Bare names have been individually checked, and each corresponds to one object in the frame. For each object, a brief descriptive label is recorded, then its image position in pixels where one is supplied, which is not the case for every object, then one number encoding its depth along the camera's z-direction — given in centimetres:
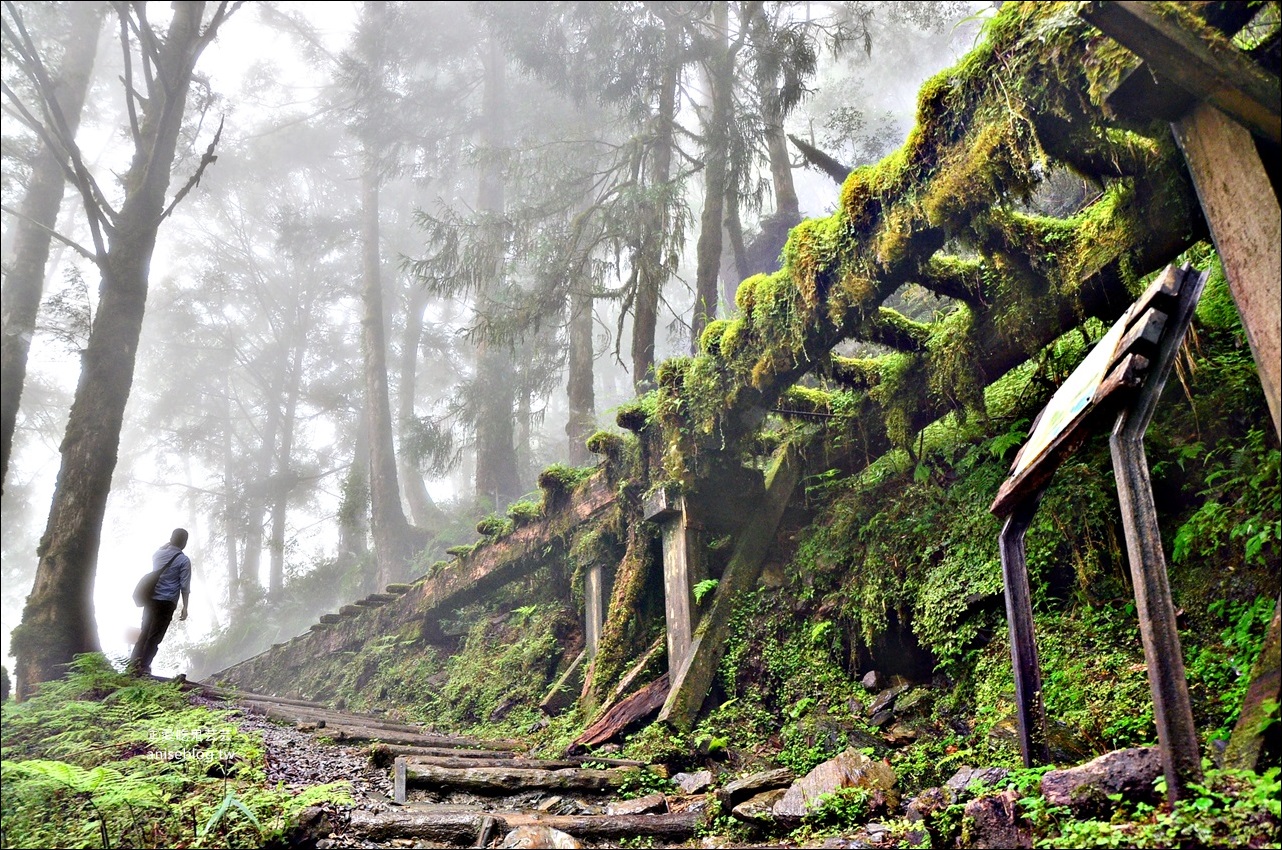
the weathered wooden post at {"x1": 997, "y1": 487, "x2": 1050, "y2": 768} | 366
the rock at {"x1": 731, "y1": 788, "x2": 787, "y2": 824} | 413
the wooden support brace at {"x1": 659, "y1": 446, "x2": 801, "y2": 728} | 627
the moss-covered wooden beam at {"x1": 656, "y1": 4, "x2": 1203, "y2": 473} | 380
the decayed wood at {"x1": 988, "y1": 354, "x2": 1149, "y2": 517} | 287
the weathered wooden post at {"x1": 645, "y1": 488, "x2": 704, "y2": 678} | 682
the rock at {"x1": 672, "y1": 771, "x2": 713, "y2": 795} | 508
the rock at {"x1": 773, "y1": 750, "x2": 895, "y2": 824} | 407
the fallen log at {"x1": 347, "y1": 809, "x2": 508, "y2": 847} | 372
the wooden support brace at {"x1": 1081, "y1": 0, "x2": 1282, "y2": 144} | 297
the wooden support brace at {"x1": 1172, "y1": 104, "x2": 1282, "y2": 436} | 286
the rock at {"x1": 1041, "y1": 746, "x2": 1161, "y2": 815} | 293
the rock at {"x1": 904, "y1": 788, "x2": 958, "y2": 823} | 365
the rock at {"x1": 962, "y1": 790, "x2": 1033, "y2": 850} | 307
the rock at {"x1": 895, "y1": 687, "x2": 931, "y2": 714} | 509
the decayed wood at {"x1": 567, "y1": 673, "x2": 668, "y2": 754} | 642
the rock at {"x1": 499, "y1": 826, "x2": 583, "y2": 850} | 310
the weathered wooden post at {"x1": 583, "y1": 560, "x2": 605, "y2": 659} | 845
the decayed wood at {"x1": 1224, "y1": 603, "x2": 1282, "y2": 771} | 280
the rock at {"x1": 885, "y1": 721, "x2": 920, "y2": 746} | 486
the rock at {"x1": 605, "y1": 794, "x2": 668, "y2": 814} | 453
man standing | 898
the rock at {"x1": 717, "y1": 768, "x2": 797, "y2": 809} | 448
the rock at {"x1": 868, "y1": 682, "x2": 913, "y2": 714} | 529
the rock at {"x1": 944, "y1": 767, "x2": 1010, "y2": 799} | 366
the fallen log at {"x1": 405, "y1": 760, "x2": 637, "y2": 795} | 466
